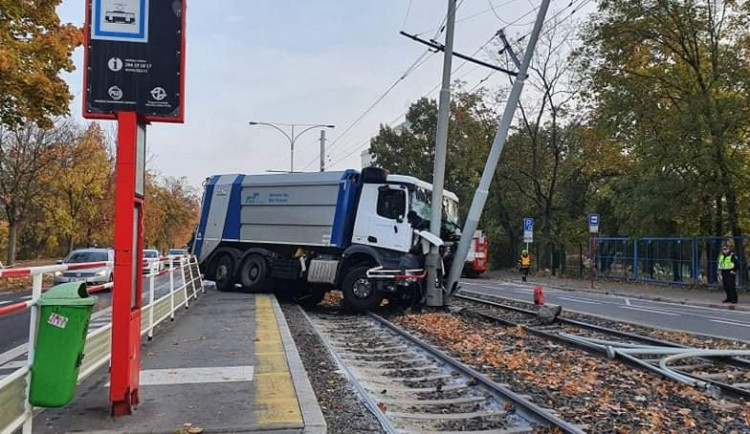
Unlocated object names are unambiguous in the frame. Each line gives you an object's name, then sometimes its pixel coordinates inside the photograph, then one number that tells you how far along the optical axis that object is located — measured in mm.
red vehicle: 37875
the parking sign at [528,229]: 35669
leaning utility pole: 16234
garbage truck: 15695
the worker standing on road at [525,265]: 35531
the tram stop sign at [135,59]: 5375
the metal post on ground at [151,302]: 9594
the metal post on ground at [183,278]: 13736
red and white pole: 5215
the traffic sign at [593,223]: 28938
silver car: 22984
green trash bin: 4438
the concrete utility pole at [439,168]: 15633
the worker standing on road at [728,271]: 20375
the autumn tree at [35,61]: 15344
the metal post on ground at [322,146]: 49738
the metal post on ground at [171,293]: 12062
